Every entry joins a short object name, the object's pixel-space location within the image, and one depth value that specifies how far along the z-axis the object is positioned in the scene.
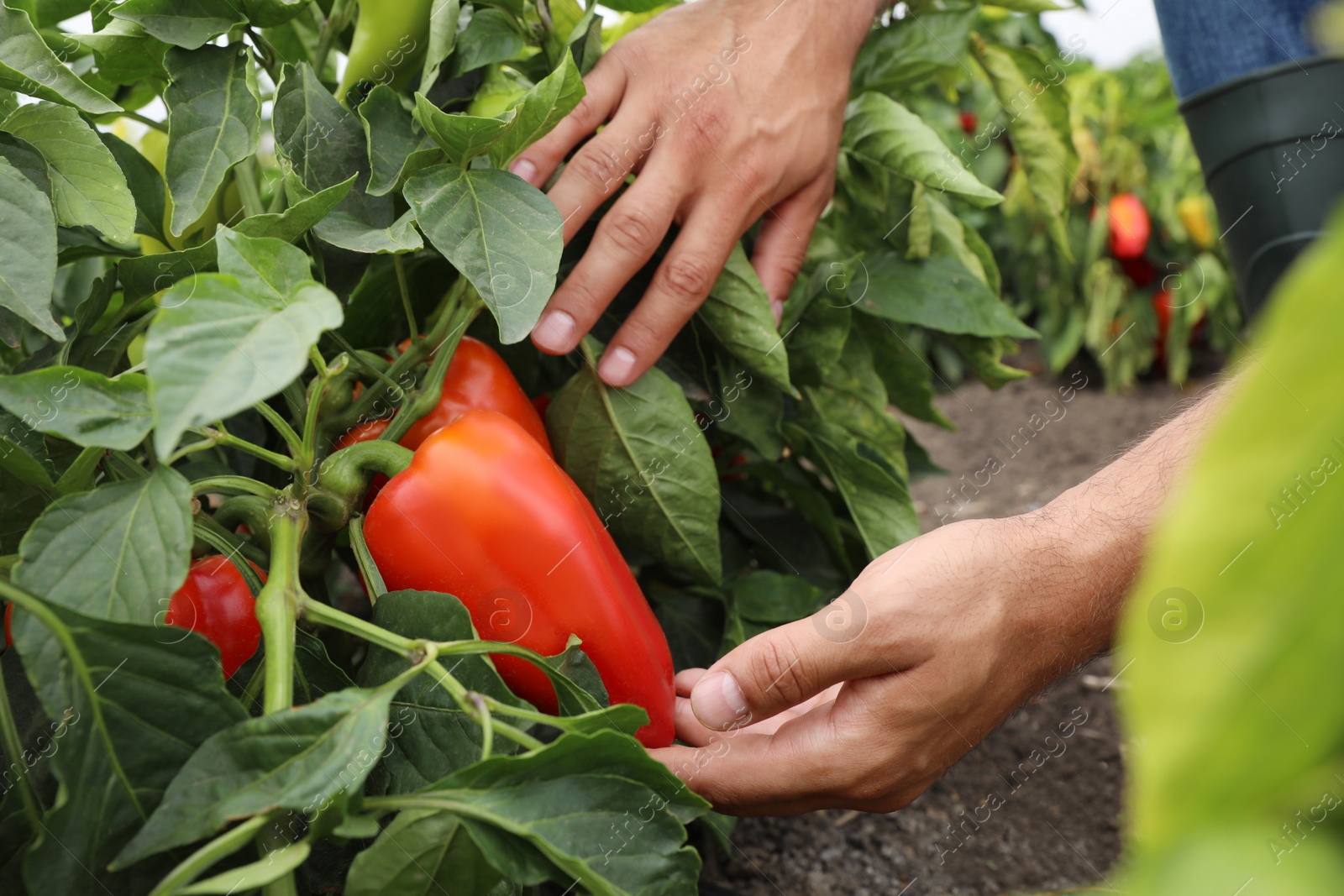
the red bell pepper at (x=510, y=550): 0.63
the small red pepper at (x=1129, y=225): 3.02
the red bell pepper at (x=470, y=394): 0.71
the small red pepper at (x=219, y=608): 0.56
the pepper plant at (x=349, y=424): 0.42
